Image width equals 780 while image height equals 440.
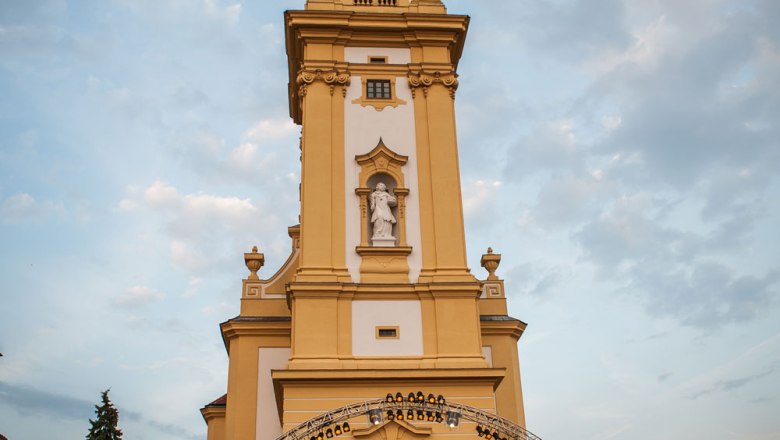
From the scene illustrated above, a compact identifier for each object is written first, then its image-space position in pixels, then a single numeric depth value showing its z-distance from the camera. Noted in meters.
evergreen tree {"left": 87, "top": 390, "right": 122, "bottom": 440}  28.36
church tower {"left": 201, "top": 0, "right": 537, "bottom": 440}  22.27
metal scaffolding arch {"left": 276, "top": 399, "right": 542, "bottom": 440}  20.29
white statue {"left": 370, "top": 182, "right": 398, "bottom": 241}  24.81
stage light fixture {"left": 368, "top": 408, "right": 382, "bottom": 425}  20.69
